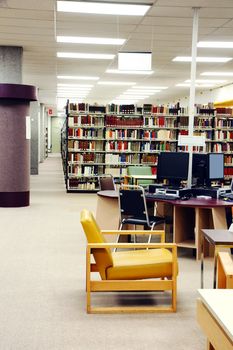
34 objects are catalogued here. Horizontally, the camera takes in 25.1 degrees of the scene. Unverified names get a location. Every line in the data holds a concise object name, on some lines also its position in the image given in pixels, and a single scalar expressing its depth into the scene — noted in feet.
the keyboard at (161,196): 20.39
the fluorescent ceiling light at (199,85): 57.57
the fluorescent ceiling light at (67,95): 74.16
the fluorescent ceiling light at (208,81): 52.80
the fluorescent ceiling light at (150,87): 60.91
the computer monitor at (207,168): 21.48
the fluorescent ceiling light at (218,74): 47.37
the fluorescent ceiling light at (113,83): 56.68
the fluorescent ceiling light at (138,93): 67.29
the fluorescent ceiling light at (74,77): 51.32
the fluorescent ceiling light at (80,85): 60.46
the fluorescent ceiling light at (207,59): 39.04
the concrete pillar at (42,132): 81.10
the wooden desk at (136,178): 29.19
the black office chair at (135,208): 19.46
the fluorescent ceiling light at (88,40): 32.24
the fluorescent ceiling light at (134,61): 27.27
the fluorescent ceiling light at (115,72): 46.57
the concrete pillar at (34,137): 59.98
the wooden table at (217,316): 6.91
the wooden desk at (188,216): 19.15
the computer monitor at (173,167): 21.90
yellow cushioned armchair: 13.70
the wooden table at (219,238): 12.37
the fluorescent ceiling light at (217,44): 33.32
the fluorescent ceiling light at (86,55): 37.94
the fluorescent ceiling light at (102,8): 24.54
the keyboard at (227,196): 20.40
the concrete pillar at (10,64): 36.09
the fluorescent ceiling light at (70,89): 64.28
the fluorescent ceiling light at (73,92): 68.28
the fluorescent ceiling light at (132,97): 74.87
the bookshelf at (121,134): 41.45
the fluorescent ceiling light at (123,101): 84.33
